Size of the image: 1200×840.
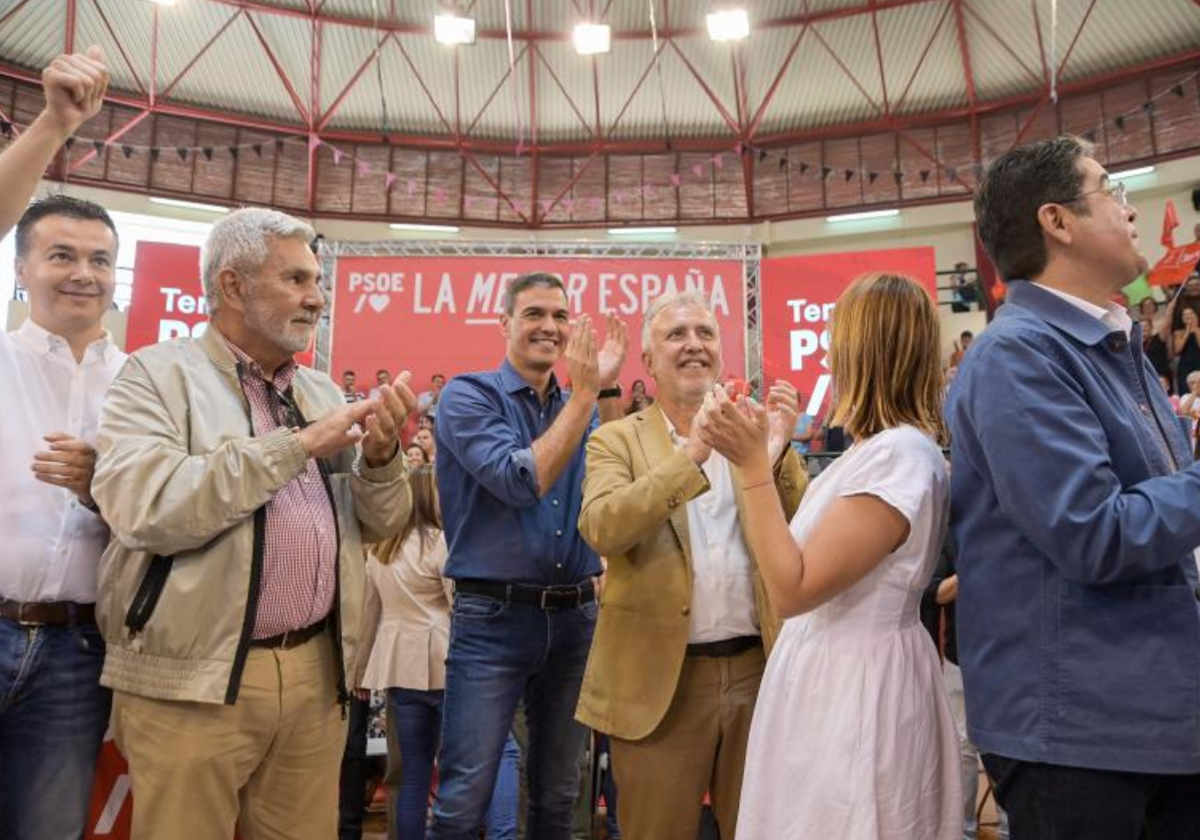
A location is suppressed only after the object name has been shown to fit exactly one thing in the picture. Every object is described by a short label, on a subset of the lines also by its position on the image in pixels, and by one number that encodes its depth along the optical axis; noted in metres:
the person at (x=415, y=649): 3.08
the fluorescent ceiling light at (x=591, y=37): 11.50
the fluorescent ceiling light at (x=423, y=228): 14.62
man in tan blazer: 1.97
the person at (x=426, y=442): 5.64
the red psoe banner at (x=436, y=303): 8.14
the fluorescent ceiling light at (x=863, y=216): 13.99
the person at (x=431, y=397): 8.21
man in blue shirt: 2.29
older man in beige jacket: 1.65
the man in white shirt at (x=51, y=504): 1.72
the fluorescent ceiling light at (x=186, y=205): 13.55
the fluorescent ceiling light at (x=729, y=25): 11.09
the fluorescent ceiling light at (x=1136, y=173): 12.41
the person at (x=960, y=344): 8.29
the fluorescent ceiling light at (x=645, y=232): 14.66
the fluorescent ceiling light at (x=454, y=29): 11.49
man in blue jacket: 1.16
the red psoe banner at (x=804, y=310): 7.71
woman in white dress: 1.44
